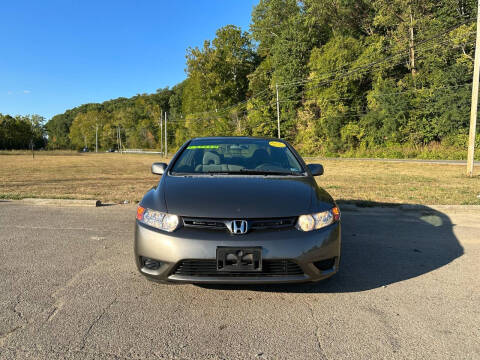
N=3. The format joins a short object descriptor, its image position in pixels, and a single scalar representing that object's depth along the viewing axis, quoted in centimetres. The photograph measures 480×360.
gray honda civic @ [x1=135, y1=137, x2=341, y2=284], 247
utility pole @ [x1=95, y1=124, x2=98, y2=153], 10582
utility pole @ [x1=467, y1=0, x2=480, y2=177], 1274
